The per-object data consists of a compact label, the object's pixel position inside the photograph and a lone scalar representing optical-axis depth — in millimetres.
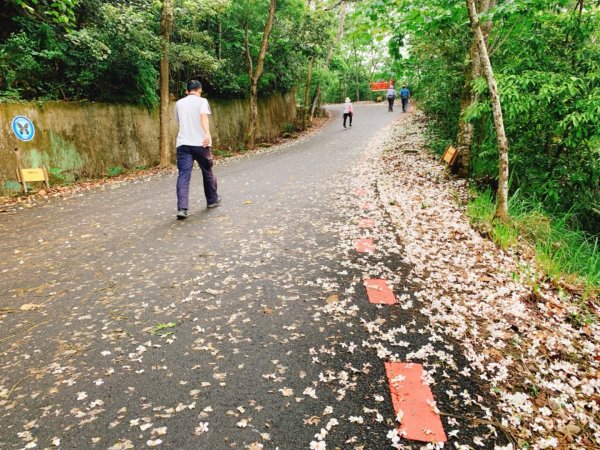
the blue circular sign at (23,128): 8309
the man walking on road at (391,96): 28578
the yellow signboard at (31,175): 8297
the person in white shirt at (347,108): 20862
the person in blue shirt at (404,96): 27547
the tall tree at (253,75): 14250
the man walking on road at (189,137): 5988
